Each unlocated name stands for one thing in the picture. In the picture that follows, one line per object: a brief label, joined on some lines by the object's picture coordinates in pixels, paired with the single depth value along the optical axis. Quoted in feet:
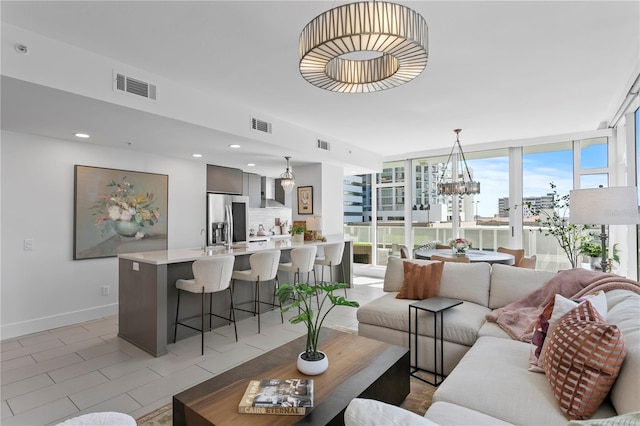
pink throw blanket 7.61
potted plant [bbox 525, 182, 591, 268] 16.63
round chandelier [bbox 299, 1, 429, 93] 5.08
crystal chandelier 17.19
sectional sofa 4.73
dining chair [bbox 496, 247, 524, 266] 16.08
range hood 25.22
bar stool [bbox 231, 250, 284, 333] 13.11
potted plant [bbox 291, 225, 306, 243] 17.43
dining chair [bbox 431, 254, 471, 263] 12.72
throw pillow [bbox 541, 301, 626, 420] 4.57
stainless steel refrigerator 20.39
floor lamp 8.41
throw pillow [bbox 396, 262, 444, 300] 10.87
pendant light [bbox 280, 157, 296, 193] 18.78
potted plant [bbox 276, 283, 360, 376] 6.10
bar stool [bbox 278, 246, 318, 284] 15.03
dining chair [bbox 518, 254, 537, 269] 13.62
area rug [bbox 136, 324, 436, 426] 7.20
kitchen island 10.90
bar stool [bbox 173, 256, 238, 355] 11.12
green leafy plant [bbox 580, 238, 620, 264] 14.52
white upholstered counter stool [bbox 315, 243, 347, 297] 17.35
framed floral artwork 14.46
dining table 14.33
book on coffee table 5.10
